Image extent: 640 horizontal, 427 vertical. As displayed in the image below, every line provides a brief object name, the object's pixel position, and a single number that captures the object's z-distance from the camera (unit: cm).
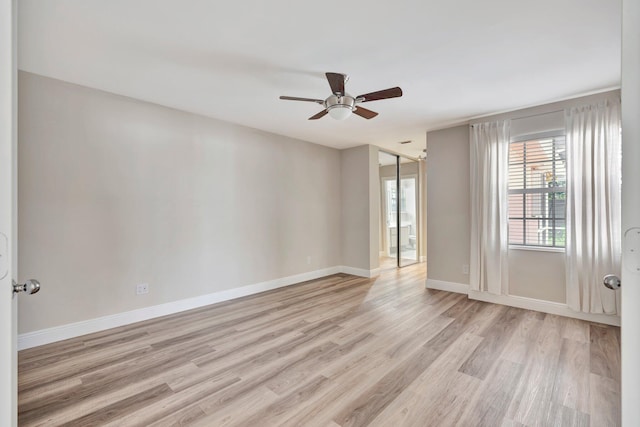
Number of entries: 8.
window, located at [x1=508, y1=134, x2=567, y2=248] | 346
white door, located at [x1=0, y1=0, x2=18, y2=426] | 79
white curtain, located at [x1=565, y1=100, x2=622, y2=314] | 298
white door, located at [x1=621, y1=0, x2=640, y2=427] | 78
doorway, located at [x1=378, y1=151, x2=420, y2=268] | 633
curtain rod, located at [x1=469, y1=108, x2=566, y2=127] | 337
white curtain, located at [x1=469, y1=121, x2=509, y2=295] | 371
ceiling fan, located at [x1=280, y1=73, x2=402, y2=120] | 235
